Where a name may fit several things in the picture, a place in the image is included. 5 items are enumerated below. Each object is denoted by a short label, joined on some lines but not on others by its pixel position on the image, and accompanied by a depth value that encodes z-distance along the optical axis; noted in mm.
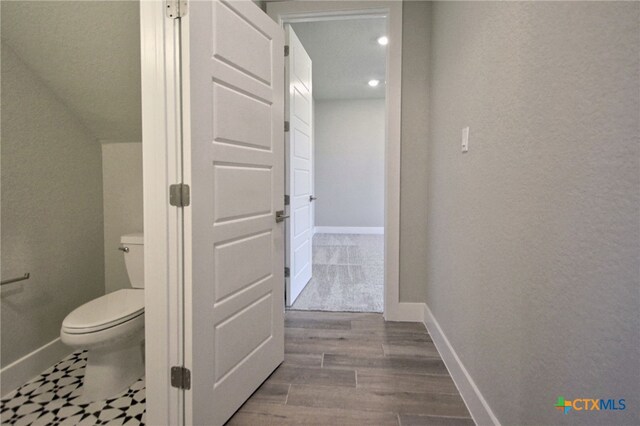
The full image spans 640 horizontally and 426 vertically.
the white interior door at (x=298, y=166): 2699
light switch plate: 1623
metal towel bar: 1653
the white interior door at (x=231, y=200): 1304
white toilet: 1550
